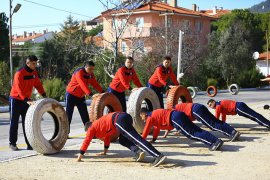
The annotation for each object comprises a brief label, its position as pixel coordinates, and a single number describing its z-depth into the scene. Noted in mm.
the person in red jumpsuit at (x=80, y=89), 11133
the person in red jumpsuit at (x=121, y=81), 12203
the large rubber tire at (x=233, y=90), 33975
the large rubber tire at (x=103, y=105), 10680
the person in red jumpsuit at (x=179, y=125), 9922
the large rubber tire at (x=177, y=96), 13195
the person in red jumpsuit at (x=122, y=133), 8673
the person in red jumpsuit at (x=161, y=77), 13062
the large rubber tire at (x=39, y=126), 9320
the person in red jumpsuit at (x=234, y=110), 12875
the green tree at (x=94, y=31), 79256
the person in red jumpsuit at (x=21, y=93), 9867
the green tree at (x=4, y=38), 43781
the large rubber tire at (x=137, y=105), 11844
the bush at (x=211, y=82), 39794
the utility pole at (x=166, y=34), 37200
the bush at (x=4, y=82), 24750
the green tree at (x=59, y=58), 41344
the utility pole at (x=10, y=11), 24069
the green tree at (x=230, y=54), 43656
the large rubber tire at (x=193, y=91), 27375
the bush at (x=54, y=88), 24909
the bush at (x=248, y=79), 43938
